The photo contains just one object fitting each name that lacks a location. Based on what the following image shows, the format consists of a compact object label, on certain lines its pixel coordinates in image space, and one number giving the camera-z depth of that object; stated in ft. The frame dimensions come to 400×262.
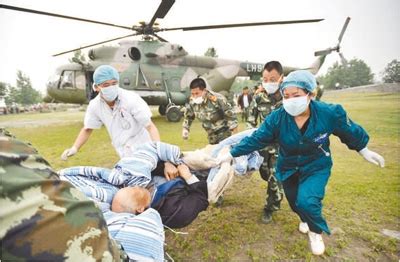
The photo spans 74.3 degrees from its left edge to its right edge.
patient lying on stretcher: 6.73
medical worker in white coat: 9.95
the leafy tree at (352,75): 227.20
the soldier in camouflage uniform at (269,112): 9.97
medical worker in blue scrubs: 7.45
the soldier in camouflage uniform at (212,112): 12.46
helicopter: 36.63
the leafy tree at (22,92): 180.34
